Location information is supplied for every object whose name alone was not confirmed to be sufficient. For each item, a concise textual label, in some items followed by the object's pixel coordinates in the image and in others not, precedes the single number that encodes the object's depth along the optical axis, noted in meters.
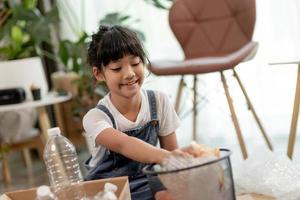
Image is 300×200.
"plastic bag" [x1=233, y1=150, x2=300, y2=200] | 2.00
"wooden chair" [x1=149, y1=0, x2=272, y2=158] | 2.89
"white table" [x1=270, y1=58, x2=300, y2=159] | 2.51
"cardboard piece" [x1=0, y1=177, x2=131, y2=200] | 1.76
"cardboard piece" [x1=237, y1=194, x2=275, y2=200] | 1.99
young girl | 1.92
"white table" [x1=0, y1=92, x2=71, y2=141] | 3.17
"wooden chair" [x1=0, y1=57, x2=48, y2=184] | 3.27
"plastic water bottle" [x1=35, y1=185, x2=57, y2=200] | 1.73
